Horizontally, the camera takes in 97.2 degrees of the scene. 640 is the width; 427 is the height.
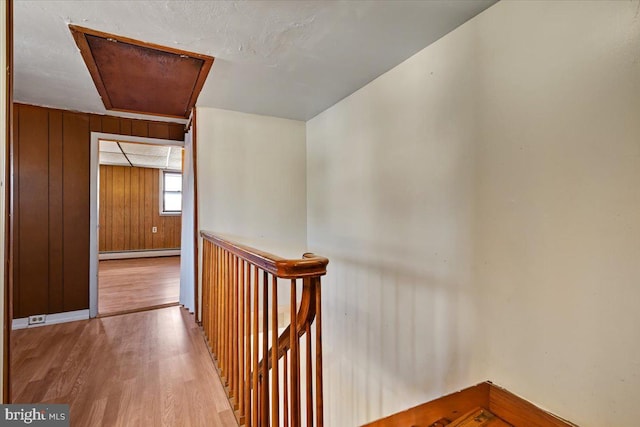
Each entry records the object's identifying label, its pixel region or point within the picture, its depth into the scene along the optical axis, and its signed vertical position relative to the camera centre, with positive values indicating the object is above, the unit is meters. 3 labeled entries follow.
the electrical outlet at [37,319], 2.68 -1.03
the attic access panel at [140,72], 1.68 +1.01
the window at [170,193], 6.97 +0.48
